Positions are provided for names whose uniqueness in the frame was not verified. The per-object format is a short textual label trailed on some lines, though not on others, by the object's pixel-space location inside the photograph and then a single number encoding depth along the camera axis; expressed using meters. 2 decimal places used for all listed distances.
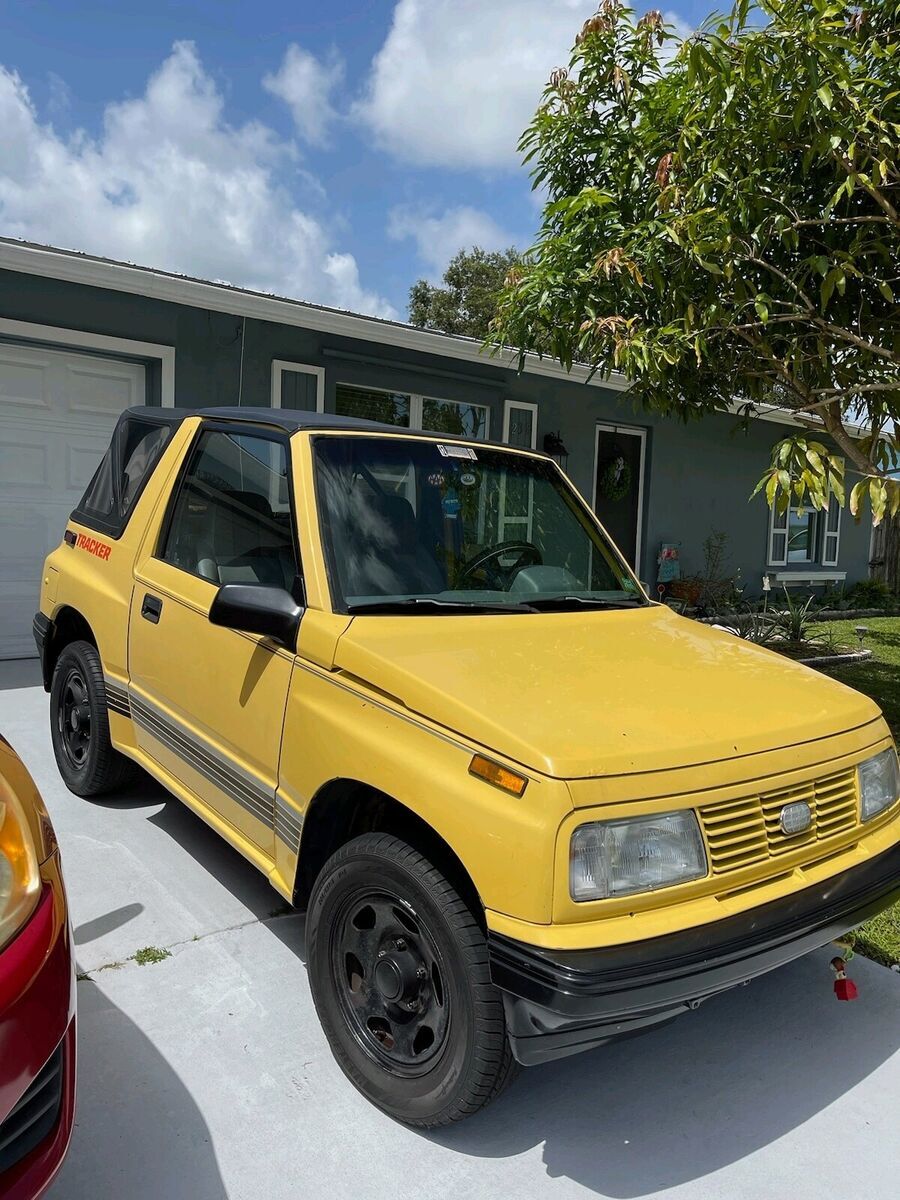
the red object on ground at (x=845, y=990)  2.72
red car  1.58
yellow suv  1.98
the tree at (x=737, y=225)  4.46
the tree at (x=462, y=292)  36.41
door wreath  12.18
